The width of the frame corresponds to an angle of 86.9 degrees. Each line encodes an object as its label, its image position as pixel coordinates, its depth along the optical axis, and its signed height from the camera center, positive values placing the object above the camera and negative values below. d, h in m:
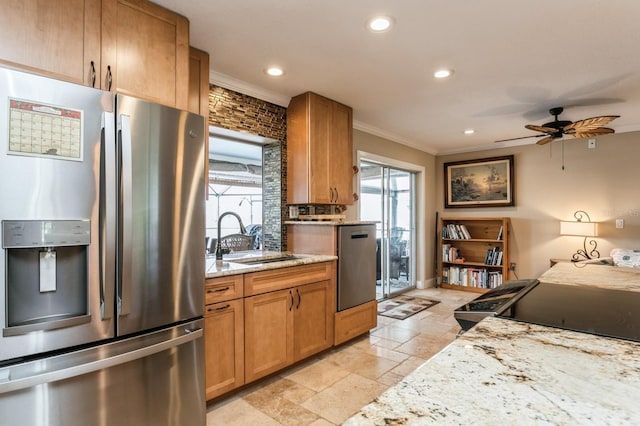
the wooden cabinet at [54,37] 1.43 +0.82
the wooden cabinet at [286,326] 2.44 -0.87
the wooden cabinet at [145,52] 1.74 +0.92
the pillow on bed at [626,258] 4.09 -0.51
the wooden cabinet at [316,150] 3.29 +0.68
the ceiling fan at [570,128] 3.34 +0.92
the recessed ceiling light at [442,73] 2.84 +1.23
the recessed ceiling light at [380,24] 2.09 +1.23
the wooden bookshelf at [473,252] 5.47 -0.61
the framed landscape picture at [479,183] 5.55 +0.59
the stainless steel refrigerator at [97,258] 1.28 -0.18
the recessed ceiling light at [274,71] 2.79 +1.23
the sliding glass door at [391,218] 4.95 -0.01
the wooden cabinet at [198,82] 2.38 +0.98
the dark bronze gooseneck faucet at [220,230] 2.85 -0.11
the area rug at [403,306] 4.43 -1.26
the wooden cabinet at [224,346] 2.19 -0.86
